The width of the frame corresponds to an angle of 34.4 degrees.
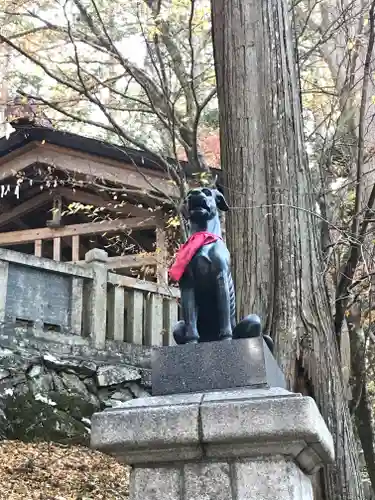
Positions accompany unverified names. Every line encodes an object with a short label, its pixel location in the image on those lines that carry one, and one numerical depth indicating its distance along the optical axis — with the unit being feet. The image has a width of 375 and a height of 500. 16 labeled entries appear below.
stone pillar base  8.63
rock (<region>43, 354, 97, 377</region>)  28.89
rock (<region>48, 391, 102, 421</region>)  28.63
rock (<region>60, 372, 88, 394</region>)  29.22
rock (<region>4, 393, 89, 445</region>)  27.09
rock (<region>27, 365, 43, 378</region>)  28.44
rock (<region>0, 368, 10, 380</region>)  27.71
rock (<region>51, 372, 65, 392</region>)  28.94
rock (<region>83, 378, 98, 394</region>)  29.81
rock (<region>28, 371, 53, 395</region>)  28.35
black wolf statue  10.19
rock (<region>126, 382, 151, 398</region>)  30.89
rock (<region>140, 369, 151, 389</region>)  31.22
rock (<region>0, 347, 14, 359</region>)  28.17
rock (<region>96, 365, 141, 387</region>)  29.94
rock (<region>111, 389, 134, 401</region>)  30.27
